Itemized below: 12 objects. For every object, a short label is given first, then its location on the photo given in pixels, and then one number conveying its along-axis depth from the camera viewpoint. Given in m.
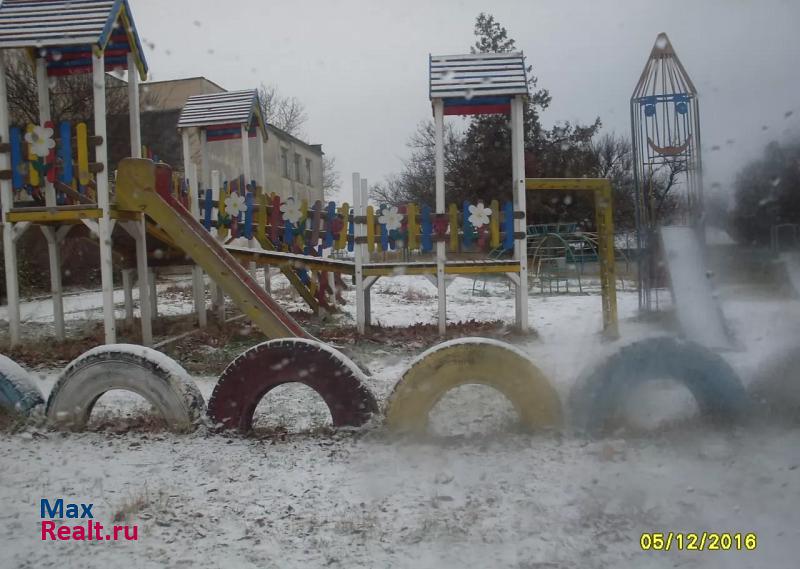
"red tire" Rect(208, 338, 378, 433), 4.03
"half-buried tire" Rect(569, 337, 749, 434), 3.81
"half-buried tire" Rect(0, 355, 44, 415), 4.30
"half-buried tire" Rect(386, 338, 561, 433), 3.88
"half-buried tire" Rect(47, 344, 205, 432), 4.11
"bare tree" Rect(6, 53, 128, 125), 19.22
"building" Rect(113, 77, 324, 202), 28.03
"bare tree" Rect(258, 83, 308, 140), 41.50
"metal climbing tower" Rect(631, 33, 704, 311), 9.74
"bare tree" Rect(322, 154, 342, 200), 51.28
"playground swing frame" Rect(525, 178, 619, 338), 8.38
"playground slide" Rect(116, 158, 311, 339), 5.95
